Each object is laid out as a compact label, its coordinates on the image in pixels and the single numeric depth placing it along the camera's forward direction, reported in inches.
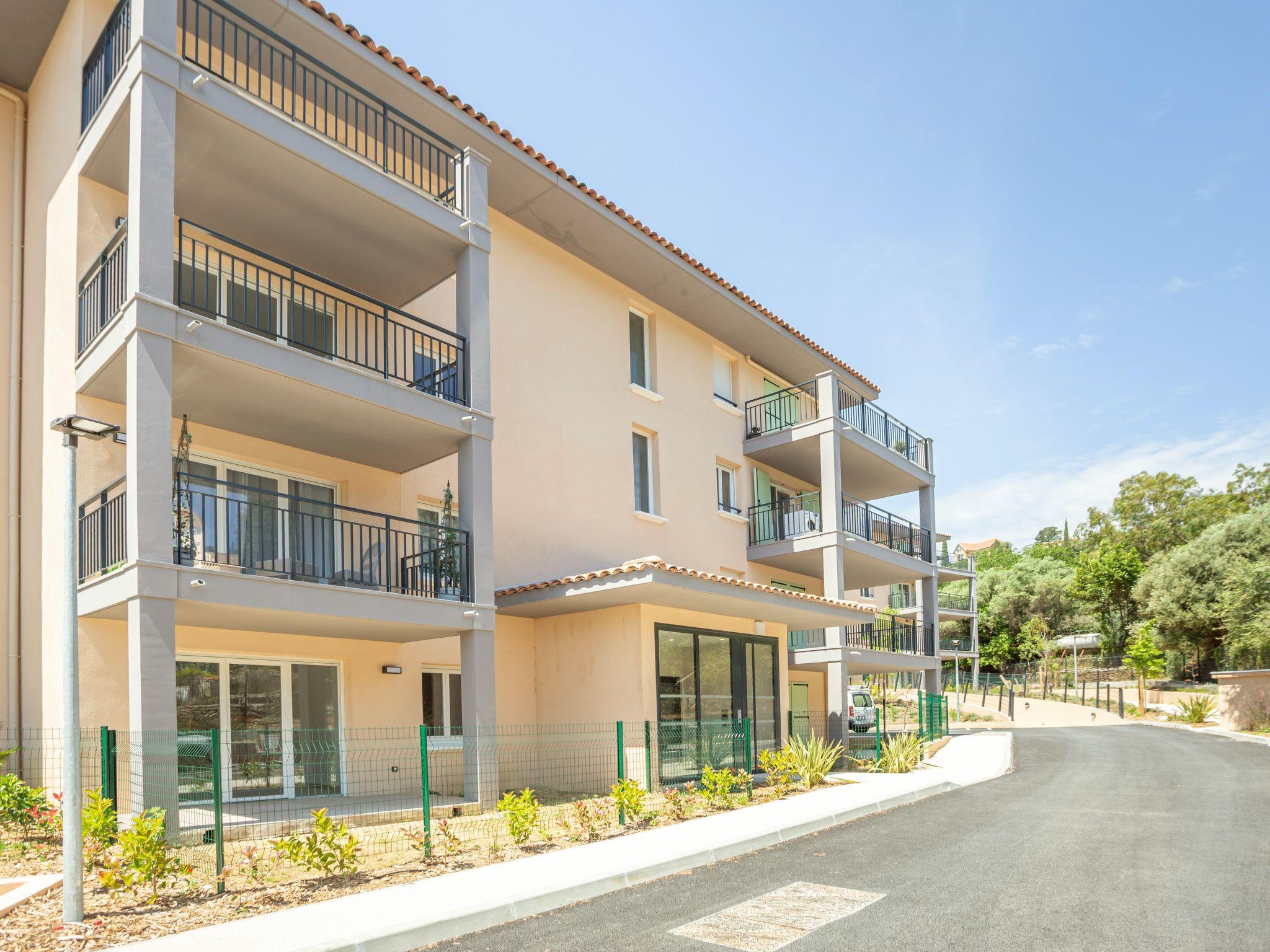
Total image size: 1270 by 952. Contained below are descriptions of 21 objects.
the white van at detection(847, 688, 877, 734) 1127.0
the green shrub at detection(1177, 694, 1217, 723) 1285.7
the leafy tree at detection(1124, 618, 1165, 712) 1625.2
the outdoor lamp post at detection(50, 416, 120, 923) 276.7
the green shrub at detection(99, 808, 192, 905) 290.2
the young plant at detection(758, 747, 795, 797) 601.0
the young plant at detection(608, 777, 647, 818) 462.6
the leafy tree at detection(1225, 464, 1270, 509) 2364.7
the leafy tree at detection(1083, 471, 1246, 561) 2346.2
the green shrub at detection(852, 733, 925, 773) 701.3
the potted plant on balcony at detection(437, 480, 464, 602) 527.8
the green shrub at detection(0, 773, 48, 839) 377.7
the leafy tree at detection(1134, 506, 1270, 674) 1738.4
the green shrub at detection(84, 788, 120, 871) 309.3
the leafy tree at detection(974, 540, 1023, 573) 3501.5
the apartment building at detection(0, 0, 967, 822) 414.9
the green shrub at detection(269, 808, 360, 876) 322.0
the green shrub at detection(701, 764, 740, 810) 530.3
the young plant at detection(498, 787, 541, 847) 396.2
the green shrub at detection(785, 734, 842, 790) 622.8
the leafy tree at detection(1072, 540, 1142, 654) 2199.8
